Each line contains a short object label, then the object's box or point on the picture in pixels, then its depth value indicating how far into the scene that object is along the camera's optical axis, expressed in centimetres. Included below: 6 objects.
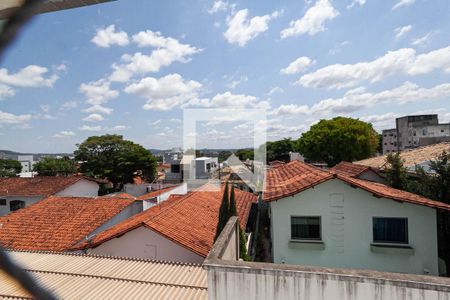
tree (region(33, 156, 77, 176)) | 3525
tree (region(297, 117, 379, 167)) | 2869
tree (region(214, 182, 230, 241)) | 866
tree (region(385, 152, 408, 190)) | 995
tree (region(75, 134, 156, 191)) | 3173
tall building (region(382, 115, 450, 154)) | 4253
